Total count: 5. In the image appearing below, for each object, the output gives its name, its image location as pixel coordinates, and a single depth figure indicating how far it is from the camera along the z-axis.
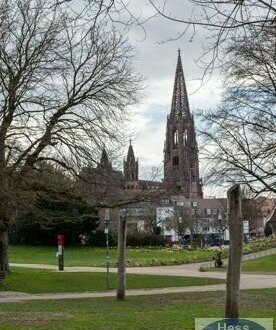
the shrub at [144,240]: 79.19
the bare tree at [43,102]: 25.03
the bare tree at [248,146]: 25.69
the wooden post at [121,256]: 19.53
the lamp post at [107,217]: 26.84
